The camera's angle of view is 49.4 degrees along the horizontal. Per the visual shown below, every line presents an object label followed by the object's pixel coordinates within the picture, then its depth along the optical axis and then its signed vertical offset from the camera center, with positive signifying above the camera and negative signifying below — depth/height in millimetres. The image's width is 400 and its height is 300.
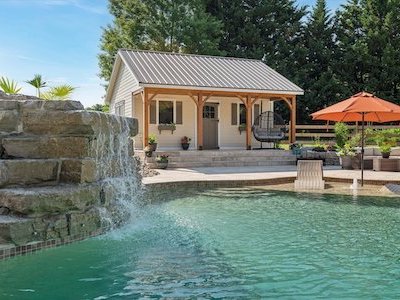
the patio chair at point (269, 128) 16734 +458
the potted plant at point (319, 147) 16156 -289
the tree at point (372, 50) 27298 +5782
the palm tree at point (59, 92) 11477 +1280
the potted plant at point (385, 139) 13141 +12
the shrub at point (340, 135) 16250 +167
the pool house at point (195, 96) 15789 +1740
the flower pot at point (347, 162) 13567 -713
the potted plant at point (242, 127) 18402 +537
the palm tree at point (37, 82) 11523 +1556
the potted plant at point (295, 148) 16031 -321
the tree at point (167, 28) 27938 +7297
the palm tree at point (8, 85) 8695 +1118
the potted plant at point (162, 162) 13547 -691
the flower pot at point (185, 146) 16719 -239
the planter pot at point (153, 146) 14234 -203
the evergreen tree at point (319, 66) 28172 +4975
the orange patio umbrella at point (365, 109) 10062 +720
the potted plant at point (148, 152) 14055 -392
